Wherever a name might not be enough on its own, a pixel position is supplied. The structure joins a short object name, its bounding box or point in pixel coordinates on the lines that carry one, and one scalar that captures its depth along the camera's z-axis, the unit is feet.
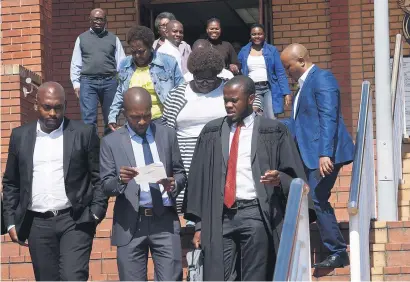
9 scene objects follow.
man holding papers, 27.09
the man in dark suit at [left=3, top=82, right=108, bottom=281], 27.48
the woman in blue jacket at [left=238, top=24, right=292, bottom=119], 41.22
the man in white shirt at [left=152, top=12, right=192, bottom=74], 39.63
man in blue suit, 30.32
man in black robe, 26.55
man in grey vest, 39.45
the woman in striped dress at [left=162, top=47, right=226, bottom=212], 30.78
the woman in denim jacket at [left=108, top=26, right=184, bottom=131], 33.73
